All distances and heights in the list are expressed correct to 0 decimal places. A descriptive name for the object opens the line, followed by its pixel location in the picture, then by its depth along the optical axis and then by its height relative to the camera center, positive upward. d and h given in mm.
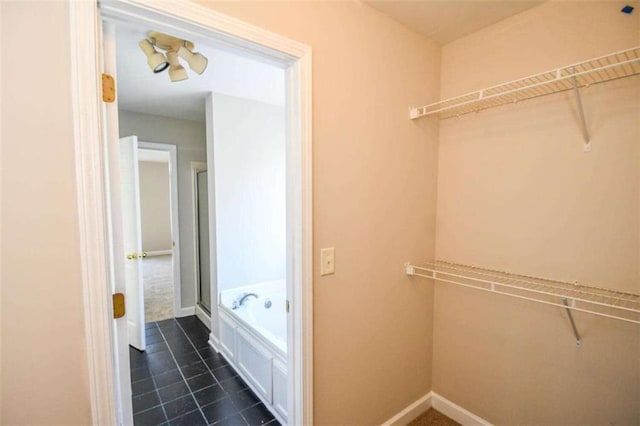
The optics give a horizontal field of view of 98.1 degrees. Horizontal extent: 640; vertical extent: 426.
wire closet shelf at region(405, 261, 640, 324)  1234 -451
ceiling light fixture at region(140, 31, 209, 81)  1687 +936
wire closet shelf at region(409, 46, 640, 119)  1203 +568
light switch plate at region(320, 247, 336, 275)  1347 -296
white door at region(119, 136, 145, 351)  2592 -335
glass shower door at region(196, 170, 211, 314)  3535 -540
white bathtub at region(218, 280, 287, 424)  1911 -1137
